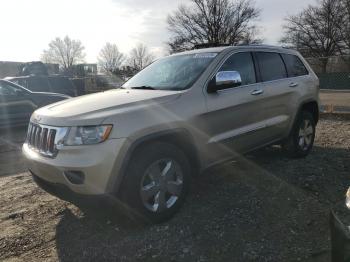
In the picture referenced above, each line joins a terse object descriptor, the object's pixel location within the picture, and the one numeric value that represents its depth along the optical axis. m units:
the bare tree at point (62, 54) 89.75
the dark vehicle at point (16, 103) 10.01
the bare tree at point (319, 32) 47.59
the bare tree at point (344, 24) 46.19
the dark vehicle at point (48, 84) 13.27
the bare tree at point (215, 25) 48.41
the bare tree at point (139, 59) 76.62
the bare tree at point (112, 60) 83.27
